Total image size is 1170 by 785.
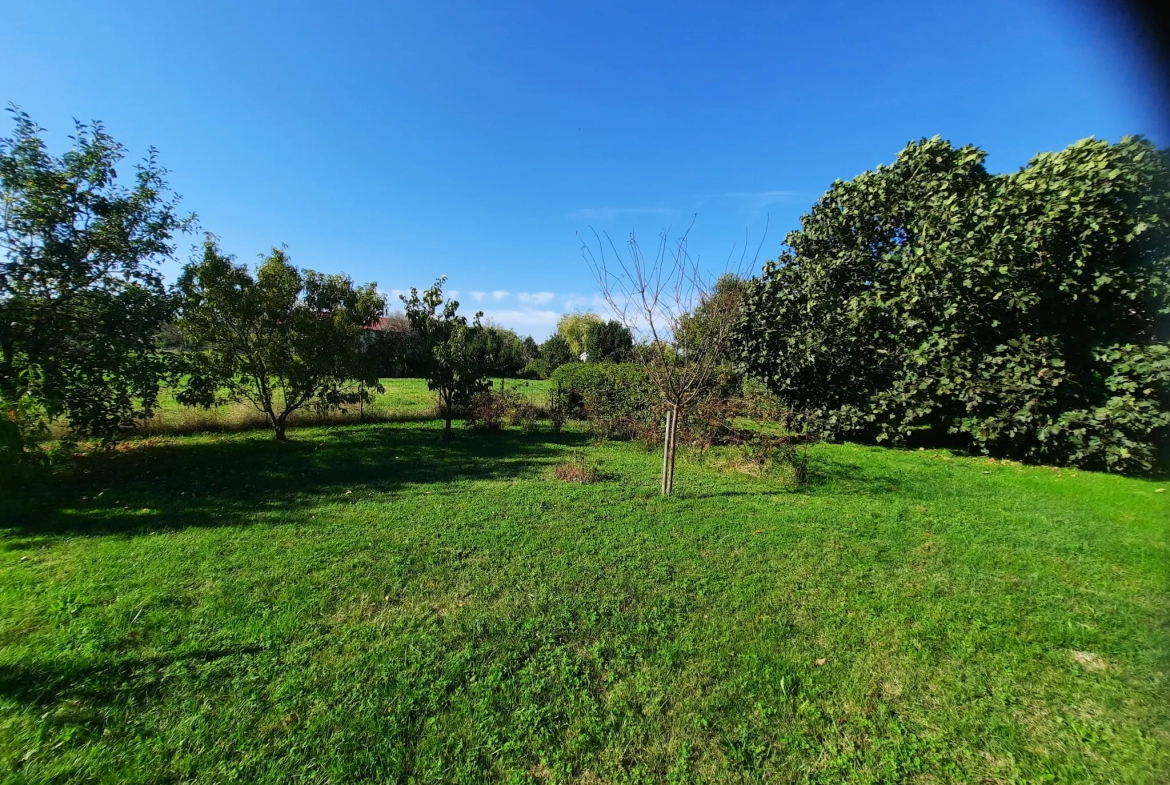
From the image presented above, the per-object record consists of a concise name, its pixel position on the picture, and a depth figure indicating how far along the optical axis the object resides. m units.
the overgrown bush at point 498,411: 12.41
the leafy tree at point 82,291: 6.82
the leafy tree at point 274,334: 9.42
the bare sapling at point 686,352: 6.44
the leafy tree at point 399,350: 11.38
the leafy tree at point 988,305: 7.98
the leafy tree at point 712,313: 6.50
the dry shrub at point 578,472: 7.50
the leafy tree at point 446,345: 11.10
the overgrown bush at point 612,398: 11.79
